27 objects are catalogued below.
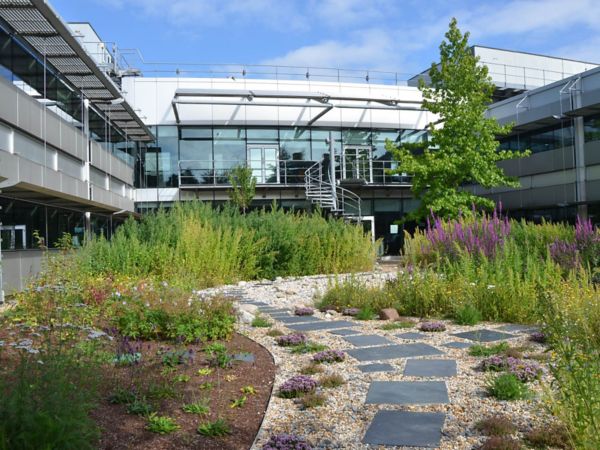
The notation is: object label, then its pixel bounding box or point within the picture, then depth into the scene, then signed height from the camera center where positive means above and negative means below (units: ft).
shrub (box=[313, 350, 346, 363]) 18.33 -3.85
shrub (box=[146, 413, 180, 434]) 12.21 -3.93
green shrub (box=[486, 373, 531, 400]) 13.60 -3.75
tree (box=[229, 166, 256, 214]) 85.25 +7.58
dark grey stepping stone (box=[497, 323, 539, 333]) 21.96 -3.80
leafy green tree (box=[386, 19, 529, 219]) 73.00 +11.51
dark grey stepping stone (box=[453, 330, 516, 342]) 20.72 -3.84
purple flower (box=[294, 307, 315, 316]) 29.25 -3.84
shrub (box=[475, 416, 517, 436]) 11.51 -3.94
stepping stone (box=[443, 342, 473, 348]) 19.83 -3.90
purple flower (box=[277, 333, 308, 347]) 21.09 -3.81
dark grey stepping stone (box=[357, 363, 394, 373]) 17.09 -4.00
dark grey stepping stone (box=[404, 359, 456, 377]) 16.33 -3.95
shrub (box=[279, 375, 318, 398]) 14.79 -3.88
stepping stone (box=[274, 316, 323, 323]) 27.17 -3.97
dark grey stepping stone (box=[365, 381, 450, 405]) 13.94 -4.01
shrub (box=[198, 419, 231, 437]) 12.14 -4.01
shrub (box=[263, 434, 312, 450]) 11.18 -4.03
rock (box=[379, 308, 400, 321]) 26.30 -3.68
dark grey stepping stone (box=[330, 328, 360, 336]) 23.06 -3.93
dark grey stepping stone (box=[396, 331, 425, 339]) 21.95 -3.92
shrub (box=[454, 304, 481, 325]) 24.11 -3.51
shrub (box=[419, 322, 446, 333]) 22.88 -3.73
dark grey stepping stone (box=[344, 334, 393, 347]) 20.95 -3.93
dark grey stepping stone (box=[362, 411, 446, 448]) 11.45 -4.08
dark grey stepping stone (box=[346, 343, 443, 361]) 18.83 -3.96
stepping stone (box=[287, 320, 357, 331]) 24.93 -3.96
